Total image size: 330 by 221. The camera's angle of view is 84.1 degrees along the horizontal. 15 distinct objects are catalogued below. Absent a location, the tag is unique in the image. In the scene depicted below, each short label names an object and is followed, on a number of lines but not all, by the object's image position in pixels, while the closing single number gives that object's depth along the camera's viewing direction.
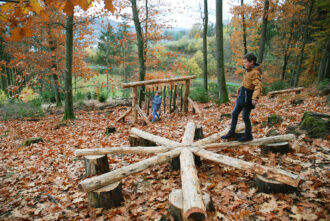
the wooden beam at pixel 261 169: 2.43
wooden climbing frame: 7.33
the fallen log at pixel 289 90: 11.32
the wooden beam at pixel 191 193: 1.97
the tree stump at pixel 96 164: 3.45
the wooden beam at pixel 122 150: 3.67
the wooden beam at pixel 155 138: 3.88
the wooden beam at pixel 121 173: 2.62
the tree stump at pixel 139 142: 4.65
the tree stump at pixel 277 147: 3.59
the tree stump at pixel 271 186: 2.56
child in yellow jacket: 3.45
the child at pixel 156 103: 7.84
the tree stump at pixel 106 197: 2.68
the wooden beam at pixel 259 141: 3.62
